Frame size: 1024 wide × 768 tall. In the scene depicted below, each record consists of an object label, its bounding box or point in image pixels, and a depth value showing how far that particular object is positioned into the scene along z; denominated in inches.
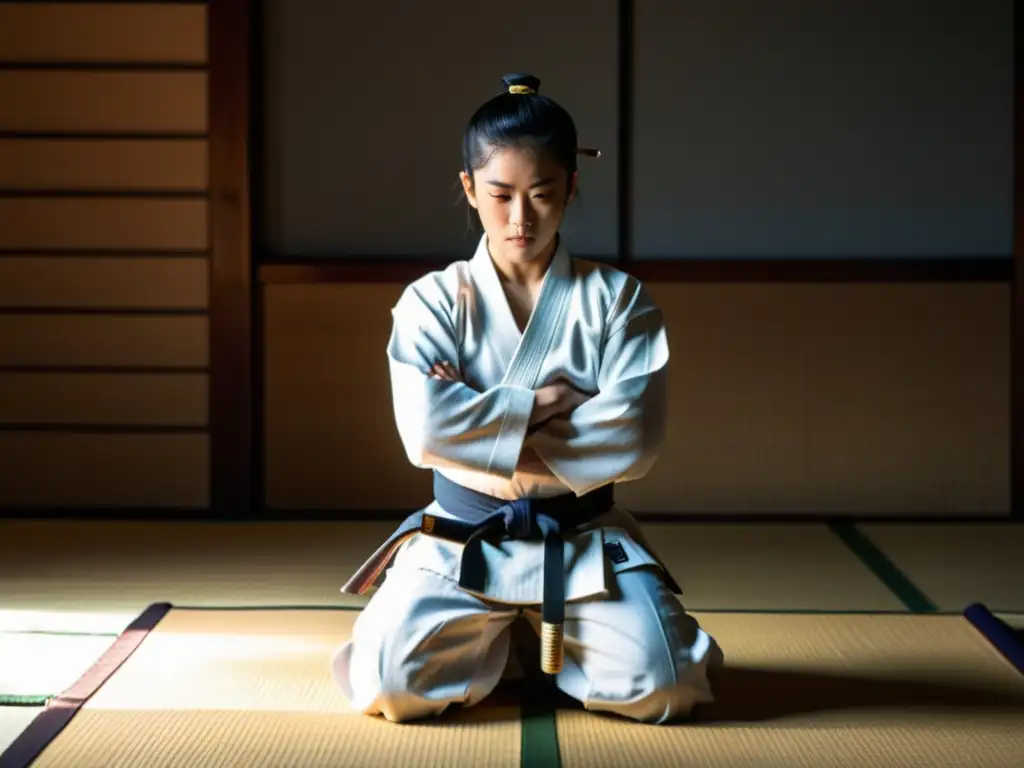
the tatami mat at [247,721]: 93.4
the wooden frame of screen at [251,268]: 183.8
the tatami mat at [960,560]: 143.9
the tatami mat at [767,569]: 141.1
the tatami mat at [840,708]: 94.6
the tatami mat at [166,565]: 140.3
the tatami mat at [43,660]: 109.5
